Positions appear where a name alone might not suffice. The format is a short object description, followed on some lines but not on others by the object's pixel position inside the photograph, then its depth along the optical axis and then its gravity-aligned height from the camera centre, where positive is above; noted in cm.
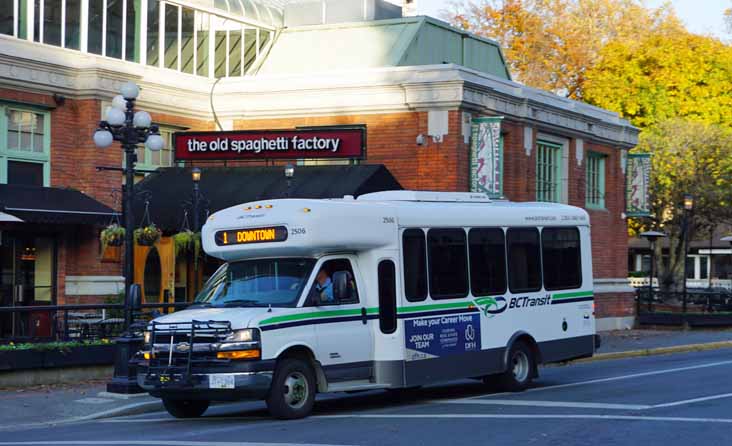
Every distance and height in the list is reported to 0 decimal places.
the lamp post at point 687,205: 3831 +201
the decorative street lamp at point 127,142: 1798 +206
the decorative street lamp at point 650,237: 3908 +106
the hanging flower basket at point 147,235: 2436 +68
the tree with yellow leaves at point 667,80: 5138 +818
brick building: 2616 +415
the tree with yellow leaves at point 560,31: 5525 +1114
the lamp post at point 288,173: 2477 +198
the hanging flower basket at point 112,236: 2417 +65
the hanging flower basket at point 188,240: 2538 +59
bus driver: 1531 -24
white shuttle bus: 1452 -51
